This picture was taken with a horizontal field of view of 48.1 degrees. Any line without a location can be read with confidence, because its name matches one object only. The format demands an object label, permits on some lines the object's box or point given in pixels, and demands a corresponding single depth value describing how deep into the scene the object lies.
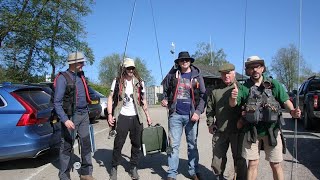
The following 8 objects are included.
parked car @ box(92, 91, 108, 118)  16.25
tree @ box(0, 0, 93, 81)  20.25
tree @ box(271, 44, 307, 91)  51.44
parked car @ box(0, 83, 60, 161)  6.42
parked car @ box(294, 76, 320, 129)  11.25
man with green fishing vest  4.21
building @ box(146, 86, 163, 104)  41.78
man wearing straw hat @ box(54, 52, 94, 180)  5.37
